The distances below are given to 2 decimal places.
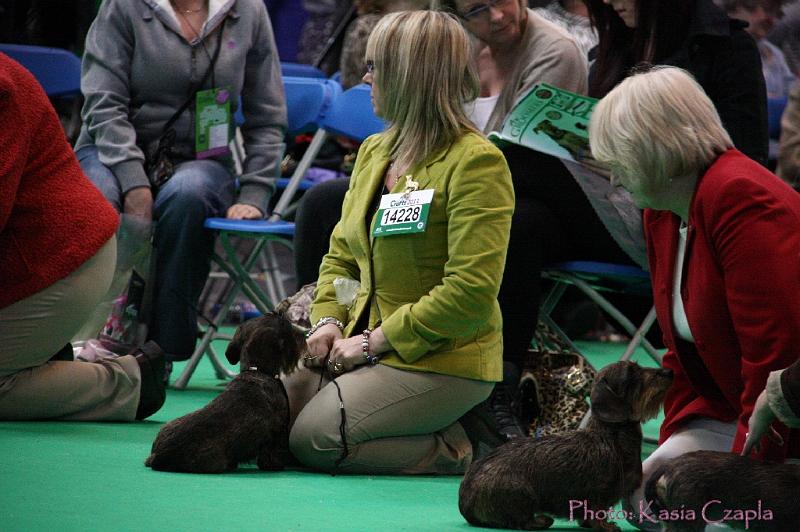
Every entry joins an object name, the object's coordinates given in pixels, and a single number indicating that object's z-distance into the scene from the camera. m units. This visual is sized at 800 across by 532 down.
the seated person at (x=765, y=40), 17.19
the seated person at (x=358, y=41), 13.37
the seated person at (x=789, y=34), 18.27
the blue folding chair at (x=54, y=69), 13.06
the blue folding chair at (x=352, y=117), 10.97
